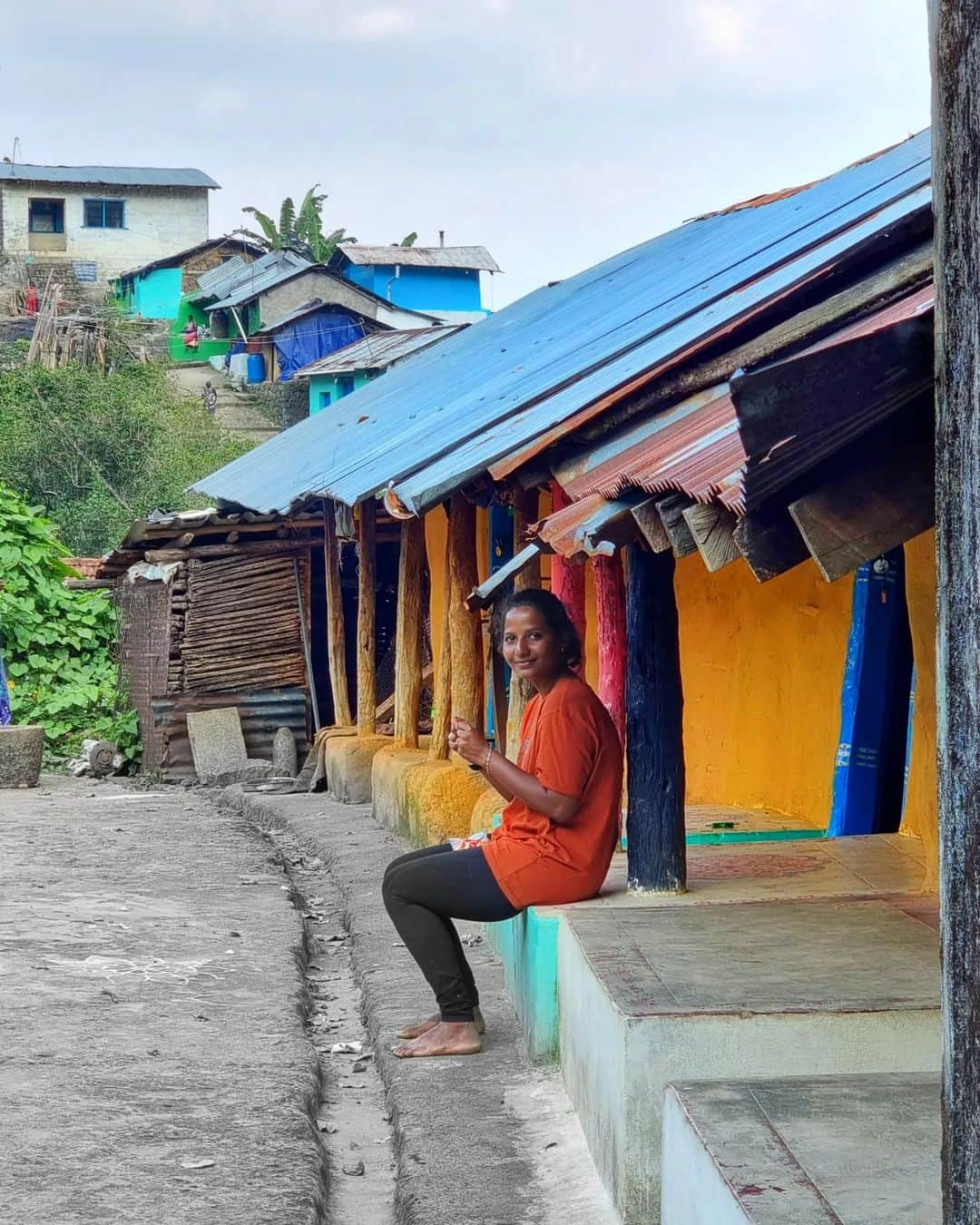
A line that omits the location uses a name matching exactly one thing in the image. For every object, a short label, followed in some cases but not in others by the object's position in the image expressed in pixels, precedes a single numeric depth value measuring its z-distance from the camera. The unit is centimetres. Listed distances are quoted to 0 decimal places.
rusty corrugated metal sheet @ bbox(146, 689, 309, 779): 1627
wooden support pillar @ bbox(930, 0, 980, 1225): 209
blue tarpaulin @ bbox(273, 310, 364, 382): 4250
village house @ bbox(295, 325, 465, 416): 3216
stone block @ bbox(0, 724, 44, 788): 1527
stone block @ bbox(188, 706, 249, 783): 1606
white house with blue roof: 5088
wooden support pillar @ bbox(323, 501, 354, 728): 1433
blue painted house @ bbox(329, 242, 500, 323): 4603
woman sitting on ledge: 532
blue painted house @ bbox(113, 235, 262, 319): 4847
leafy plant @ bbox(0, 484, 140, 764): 1814
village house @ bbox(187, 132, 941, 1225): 330
